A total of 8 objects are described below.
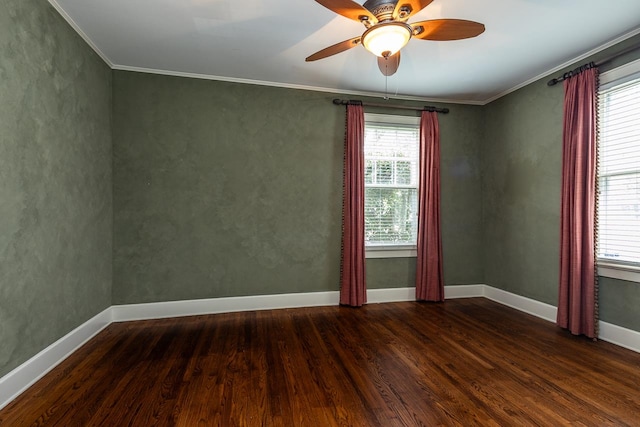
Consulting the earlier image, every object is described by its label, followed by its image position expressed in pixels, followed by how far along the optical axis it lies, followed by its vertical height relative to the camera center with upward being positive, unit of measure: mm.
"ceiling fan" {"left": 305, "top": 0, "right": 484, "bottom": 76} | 1700 +1119
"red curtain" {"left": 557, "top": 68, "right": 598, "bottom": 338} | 2762 -9
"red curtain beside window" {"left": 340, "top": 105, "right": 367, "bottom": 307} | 3709 -194
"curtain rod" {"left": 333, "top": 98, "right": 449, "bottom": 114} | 3781 +1347
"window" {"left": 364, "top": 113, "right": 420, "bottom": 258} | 3977 +316
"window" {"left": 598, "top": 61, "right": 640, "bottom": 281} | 2582 +335
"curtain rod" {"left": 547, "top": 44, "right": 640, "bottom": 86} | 2545 +1350
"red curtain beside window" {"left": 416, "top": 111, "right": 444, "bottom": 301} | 3934 -244
